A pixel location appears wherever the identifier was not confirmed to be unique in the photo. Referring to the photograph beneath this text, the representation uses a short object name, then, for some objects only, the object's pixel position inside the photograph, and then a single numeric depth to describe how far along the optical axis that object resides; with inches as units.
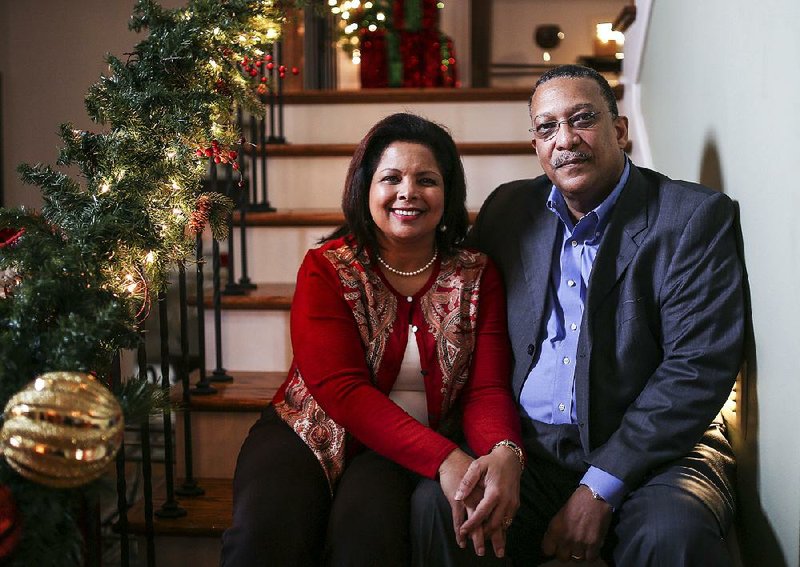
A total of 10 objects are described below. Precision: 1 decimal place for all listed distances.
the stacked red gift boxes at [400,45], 188.9
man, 61.1
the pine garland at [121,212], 48.5
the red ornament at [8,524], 42.8
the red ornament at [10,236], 58.0
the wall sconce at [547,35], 265.4
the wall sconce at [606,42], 248.8
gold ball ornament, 42.4
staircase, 80.9
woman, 61.6
